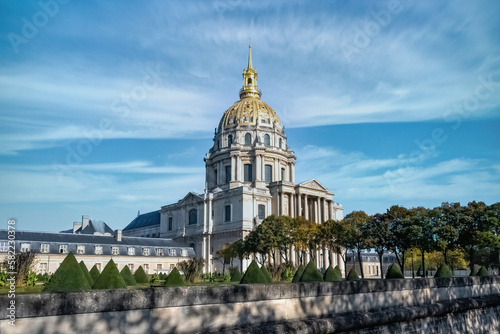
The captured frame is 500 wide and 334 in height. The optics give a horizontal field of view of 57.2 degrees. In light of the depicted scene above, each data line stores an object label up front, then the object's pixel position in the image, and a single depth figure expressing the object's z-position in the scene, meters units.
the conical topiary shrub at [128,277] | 22.47
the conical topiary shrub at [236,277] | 35.40
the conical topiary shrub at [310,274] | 19.89
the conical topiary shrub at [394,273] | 22.25
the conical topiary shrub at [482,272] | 27.00
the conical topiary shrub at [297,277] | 23.38
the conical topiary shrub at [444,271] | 26.81
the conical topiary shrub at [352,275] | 29.55
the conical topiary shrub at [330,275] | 25.31
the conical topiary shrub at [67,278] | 11.87
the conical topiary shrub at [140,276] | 31.13
